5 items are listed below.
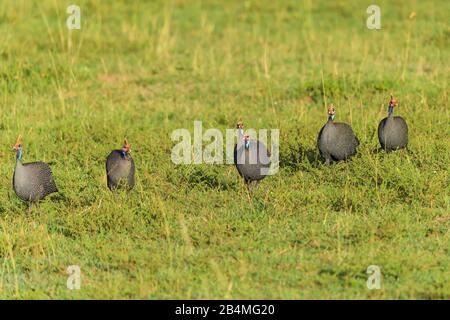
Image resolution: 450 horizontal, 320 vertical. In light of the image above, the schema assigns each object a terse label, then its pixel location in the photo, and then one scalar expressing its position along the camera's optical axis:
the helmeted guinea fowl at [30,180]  15.69
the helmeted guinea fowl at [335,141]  16.87
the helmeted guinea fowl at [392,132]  17.16
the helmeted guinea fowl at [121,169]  15.82
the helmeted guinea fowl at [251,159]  16.00
